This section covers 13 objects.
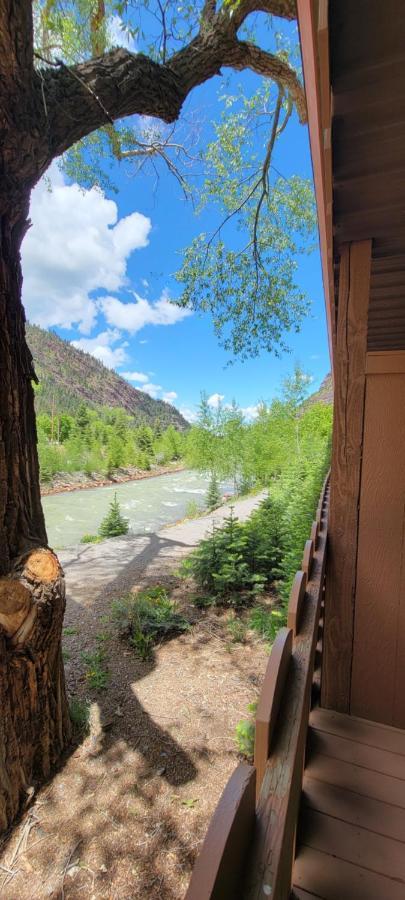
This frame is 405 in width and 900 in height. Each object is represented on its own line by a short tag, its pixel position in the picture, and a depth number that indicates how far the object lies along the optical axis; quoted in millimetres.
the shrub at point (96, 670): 2344
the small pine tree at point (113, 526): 7625
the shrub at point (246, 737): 1806
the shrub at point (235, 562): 3409
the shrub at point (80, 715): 1996
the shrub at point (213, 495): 9188
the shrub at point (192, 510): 10647
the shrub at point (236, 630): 2791
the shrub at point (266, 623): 2691
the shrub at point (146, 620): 2770
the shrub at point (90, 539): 7534
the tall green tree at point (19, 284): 1493
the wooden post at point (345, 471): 1375
